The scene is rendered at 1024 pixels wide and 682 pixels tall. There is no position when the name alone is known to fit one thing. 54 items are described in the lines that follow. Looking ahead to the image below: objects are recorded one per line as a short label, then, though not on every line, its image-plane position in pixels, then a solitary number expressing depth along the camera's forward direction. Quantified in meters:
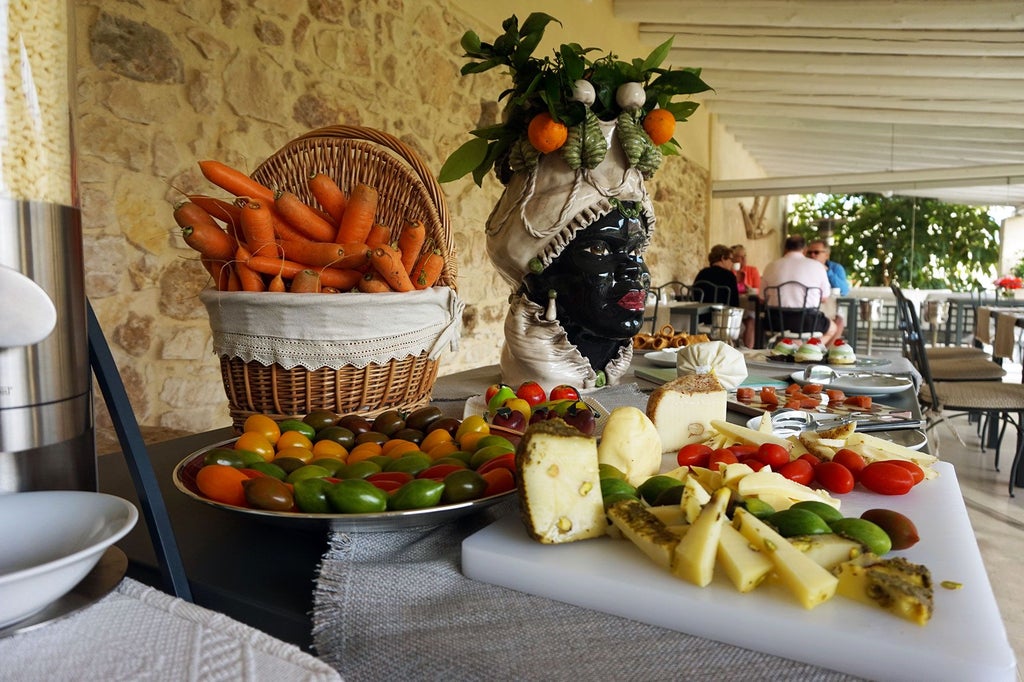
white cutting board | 0.44
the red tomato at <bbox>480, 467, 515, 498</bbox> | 0.66
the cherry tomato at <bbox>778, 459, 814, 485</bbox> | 0.73
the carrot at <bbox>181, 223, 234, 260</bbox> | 1.10
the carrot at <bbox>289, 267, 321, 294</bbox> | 1.09
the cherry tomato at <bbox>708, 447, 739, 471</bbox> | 0.75
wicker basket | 1.06
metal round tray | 0.60
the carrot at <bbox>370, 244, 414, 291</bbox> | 1.10
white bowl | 0.43
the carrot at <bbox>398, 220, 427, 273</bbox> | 1.20
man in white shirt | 6.12
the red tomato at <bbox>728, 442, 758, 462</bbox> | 0.78
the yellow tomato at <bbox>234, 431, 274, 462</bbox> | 0.77
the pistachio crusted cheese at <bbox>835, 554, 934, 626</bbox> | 0.46
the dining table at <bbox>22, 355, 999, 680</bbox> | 0.47
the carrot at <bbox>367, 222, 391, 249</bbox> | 1.21
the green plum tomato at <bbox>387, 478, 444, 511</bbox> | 0.62
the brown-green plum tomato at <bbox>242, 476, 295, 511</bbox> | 0.62
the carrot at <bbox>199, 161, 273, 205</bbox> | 1.17
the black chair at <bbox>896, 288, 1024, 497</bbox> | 3.48
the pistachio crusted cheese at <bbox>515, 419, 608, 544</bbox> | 0.58
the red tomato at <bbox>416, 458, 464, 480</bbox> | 0.69
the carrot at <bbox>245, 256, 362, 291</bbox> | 1.11
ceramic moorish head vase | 1.33
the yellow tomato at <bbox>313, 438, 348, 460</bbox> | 0.79
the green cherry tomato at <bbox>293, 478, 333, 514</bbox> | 0.62
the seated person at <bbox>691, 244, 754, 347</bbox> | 6.84
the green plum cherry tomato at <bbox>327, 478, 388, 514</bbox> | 0.61
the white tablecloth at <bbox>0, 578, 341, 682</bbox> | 0.39
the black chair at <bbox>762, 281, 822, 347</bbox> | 6.14
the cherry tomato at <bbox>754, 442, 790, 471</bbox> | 0.75
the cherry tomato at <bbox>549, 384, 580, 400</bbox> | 1.12
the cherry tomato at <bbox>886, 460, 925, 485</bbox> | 0.74
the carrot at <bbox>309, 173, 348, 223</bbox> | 1.19
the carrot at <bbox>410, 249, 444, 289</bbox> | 1.21
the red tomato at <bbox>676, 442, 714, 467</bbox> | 0.79
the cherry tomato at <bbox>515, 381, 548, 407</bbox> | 1.14
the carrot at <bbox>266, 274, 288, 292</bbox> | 1.09
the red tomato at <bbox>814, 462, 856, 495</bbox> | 0.72
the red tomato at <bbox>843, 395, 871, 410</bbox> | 1.20
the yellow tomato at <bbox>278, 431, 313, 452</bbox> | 0.81
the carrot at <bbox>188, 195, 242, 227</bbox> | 1.18
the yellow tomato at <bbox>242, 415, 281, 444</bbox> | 0.83
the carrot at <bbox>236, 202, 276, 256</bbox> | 1.09
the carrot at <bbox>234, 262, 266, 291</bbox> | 1.09
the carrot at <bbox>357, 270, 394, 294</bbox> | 1.12
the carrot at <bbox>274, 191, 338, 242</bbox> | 1.15
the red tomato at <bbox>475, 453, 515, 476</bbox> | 0.68
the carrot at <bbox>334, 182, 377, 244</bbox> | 1.17
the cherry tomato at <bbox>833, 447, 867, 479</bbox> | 0.76
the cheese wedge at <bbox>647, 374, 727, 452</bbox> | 0.90
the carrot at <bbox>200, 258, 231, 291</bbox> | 1.14
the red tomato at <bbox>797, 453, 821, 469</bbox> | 0.77
